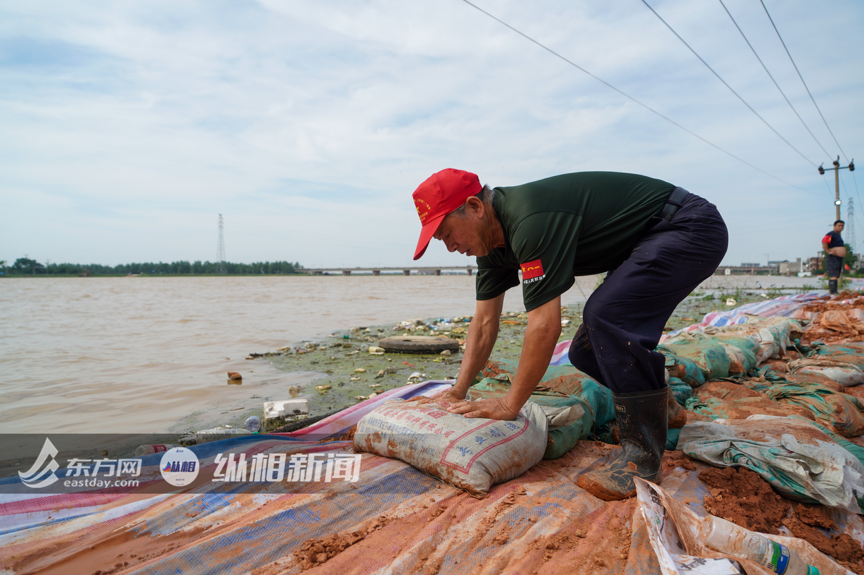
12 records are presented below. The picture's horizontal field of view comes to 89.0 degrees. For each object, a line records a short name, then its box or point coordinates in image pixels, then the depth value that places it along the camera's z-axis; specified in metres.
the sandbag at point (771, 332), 3.71
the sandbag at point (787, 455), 1.56
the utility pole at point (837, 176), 15.91
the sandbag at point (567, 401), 2.04
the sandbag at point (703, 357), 2.92
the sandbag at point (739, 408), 2.39
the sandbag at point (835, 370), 2.96
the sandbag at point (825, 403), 2.24
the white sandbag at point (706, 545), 1.13
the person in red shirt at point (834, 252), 9.35
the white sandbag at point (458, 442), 1.68
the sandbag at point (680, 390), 2.67
